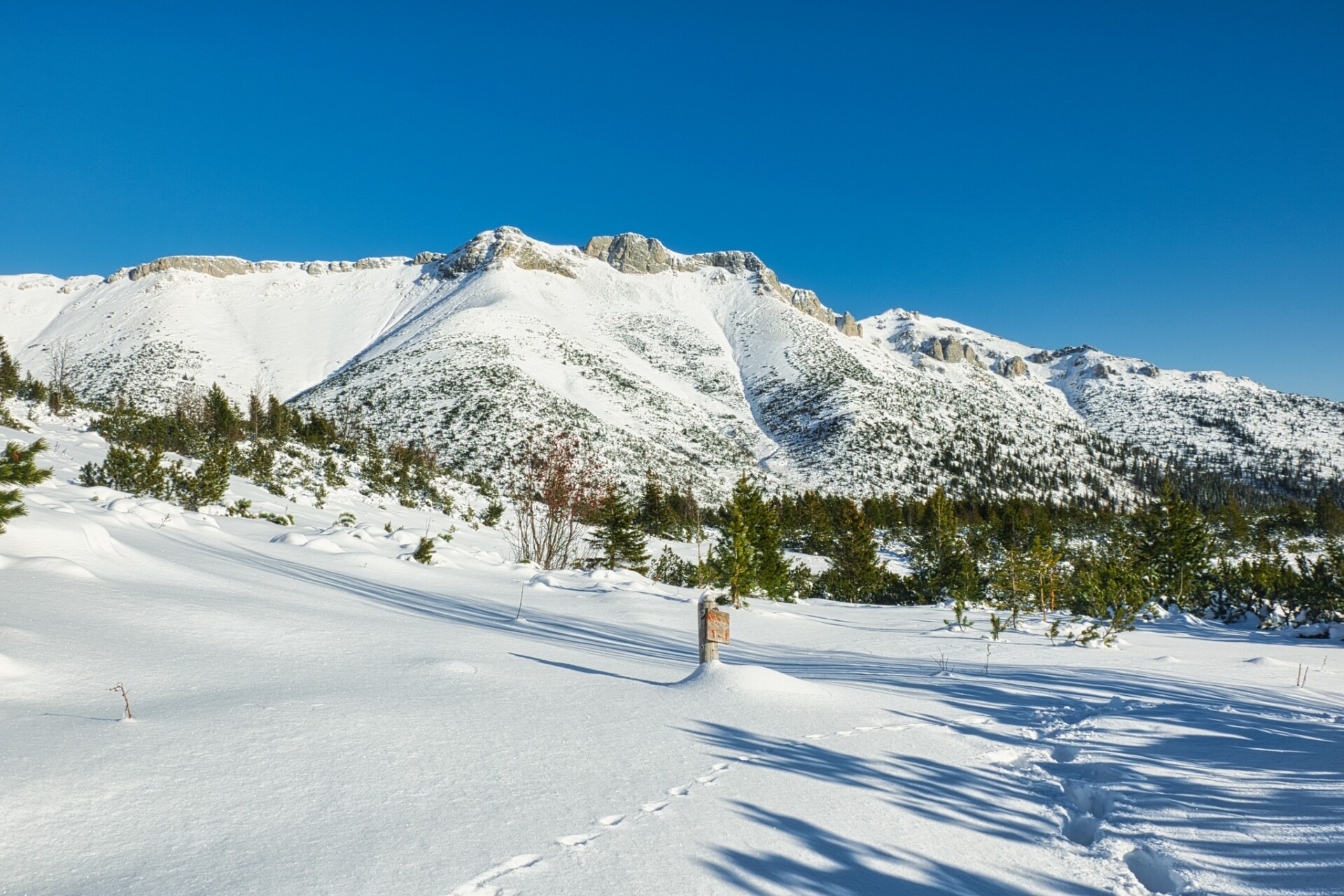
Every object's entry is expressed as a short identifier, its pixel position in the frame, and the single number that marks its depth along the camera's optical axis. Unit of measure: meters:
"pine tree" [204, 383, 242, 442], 28.62
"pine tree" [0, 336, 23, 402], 27.68
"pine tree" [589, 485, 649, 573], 20.64
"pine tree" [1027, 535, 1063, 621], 12.90
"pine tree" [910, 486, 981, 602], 18.17
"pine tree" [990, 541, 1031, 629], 13.93
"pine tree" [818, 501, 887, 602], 22.59
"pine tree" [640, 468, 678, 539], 36.84
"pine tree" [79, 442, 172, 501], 13.63
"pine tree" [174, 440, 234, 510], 13.94
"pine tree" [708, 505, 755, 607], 13.34
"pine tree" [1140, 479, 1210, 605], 17.36
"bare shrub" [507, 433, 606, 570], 16.30
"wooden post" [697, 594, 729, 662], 5.25
